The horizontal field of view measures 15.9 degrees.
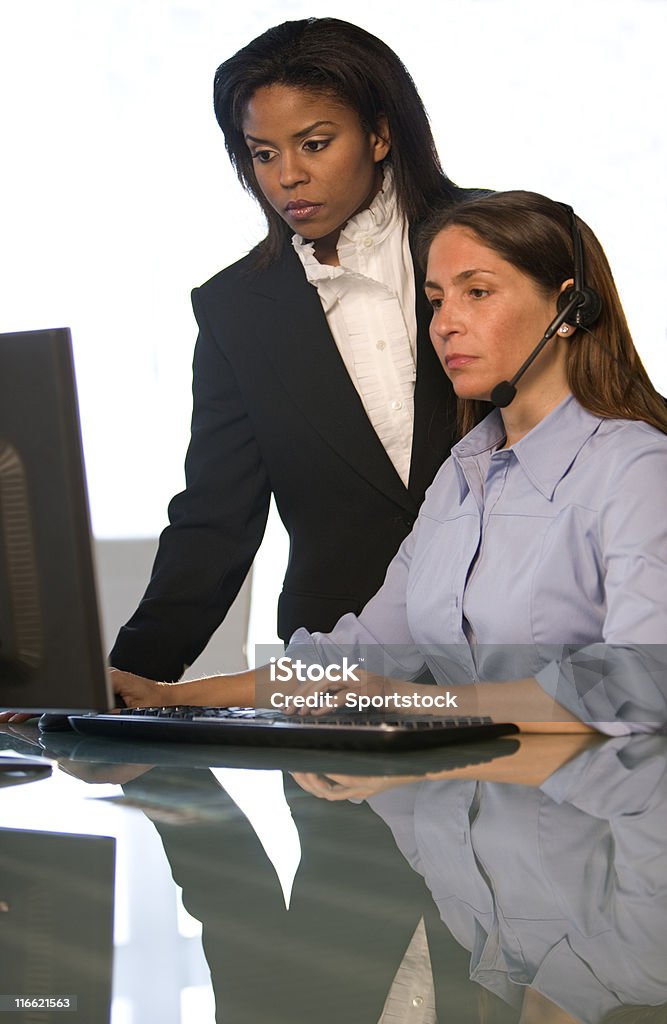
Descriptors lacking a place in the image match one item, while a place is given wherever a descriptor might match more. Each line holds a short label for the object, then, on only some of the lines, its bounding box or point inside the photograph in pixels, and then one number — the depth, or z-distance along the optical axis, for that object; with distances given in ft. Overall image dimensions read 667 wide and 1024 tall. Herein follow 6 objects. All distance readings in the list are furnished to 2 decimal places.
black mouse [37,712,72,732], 8.87
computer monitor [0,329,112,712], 7.73
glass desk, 4.78
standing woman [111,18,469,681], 10.00
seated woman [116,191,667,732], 8.73
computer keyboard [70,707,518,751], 8.06
